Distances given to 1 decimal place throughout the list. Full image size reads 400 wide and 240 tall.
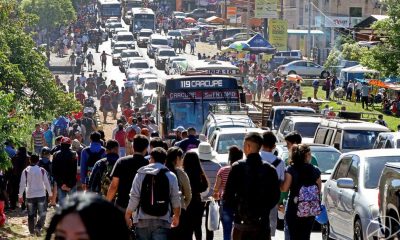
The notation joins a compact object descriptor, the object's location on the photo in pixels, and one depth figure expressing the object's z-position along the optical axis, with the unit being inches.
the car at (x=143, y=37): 3531.0
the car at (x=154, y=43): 3166.8
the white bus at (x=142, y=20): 3855.8
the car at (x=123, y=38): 3352.1
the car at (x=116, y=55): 3021.7
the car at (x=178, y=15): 4581.7
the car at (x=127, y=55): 2871.8
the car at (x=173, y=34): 3737.7
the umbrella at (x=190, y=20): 4446.4
